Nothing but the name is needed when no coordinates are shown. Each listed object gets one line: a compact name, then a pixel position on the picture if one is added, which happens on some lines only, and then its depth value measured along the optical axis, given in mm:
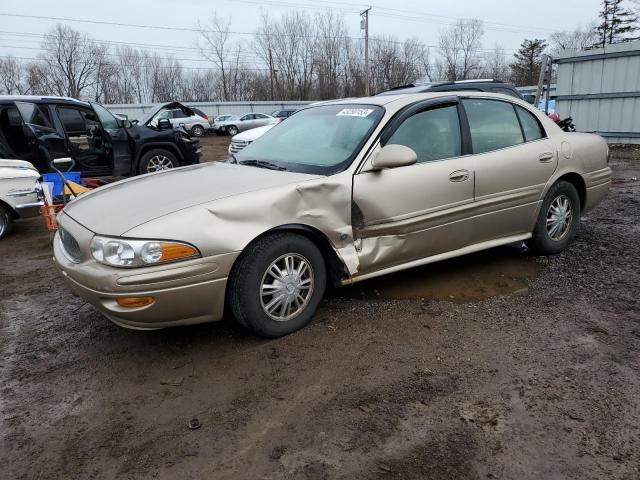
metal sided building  12992
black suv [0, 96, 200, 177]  8141
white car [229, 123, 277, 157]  11961
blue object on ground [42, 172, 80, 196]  6187
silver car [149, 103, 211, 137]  28369
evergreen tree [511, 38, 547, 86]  53688
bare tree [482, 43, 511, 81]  57875
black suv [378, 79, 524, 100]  7566
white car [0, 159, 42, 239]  6379
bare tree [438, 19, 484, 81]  58969
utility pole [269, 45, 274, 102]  57625
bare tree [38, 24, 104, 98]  54344
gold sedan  2900
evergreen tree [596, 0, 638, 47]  47750
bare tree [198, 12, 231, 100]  59334
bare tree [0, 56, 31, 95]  54500
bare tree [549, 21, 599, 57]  55906
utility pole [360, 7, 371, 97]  38281
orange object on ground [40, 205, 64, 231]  5715
